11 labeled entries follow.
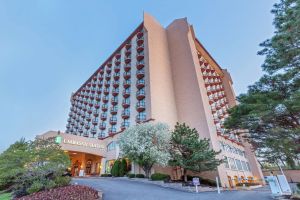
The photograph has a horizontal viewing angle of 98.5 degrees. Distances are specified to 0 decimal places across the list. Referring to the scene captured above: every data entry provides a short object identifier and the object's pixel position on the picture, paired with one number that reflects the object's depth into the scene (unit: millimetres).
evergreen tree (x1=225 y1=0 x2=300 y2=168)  7846
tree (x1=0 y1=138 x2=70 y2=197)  9356
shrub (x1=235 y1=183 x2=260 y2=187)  22698
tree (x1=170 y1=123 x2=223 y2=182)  14981
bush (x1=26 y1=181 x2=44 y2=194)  8930
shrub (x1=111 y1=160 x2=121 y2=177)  20076
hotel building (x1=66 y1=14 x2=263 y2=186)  23619
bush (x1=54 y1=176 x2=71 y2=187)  9782
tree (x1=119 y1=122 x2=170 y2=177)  16135
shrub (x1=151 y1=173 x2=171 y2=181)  14538
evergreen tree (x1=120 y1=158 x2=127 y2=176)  19721
